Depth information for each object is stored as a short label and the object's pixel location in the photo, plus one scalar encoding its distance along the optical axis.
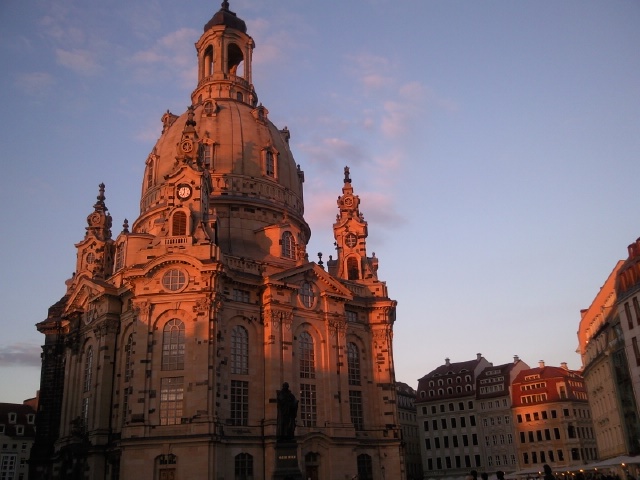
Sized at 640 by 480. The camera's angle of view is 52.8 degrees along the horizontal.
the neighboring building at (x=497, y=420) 91.25
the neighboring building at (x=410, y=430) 104.62
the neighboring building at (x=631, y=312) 43.72
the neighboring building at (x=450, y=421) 94.69
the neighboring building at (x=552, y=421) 87.12
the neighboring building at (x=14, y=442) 85.44
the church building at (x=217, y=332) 49.03
